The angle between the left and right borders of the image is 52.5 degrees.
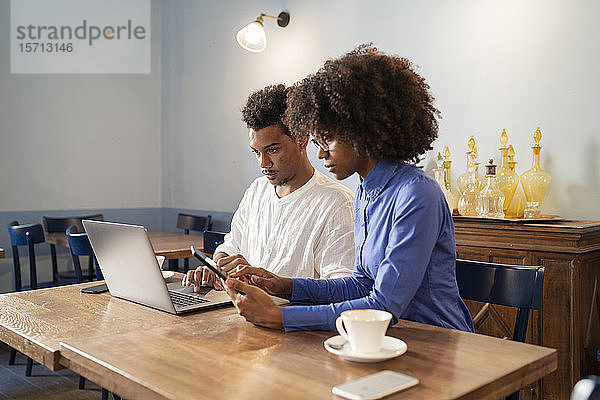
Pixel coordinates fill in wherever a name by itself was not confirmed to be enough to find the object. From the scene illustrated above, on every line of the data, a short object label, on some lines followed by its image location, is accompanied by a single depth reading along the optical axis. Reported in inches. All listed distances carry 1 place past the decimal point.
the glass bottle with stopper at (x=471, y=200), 114.2
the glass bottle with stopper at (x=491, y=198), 110.0
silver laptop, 61.2
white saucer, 41.4
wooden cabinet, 97.4
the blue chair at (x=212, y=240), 110.6
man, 77.4
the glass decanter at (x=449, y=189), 119.0
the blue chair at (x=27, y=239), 142.7
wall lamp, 164.6
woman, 51.9
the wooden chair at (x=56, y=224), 172.6
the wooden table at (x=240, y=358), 37.8
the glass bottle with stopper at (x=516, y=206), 112.5
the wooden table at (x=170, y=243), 133.3
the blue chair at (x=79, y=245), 123.6
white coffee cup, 41.8
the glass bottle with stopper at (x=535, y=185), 112.6
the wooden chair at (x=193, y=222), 188.1
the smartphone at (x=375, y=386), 35.7
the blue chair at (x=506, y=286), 59.9
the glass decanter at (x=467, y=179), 118.6
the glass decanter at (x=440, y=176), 119.0
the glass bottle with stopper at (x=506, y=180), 113.7
